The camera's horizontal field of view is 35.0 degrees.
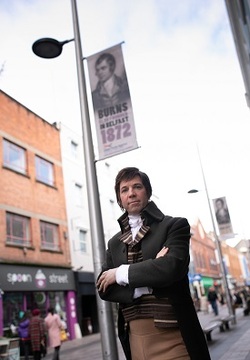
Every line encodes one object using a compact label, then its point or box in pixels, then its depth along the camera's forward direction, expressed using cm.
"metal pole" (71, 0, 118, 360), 561
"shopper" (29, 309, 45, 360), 1202
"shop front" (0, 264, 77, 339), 1811
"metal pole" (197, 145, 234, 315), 1954
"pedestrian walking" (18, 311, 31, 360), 1263
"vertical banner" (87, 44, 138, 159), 683
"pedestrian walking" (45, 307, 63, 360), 1189
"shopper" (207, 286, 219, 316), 2384
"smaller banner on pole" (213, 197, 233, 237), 2052
